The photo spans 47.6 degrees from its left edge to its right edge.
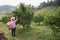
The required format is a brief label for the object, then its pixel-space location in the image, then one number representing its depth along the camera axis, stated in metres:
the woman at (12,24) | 4.23
